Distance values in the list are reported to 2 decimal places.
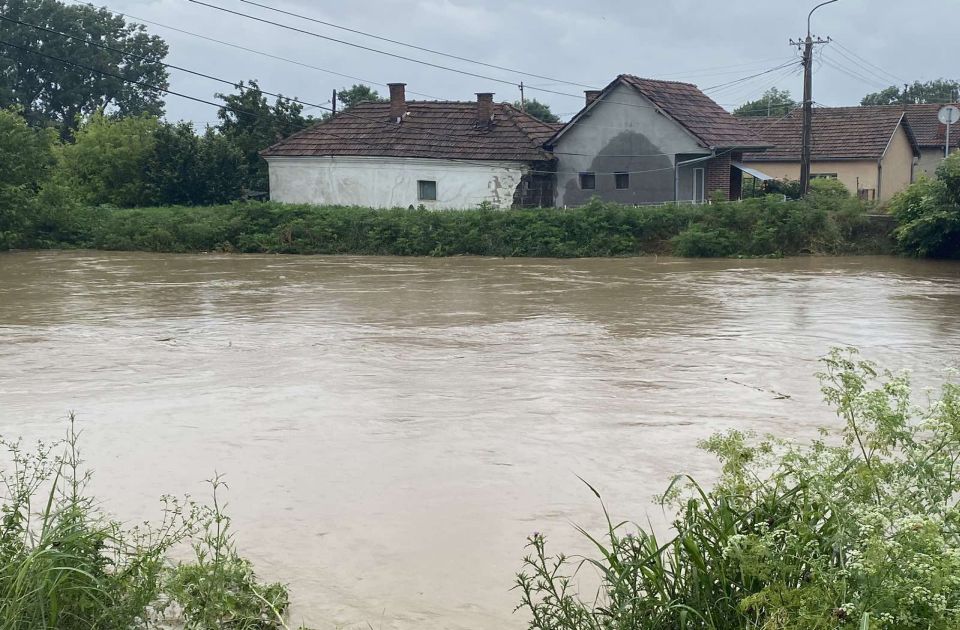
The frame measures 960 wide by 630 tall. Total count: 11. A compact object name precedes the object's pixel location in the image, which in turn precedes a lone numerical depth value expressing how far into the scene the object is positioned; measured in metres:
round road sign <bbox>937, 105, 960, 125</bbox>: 38.31
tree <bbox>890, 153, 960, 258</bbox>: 27.58
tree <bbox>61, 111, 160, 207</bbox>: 40.00
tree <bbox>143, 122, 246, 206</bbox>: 39.50
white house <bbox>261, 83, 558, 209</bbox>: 37.25
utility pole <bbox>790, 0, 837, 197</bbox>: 33.08
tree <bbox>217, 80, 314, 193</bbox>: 43.44
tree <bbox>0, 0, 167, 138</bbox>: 62.28
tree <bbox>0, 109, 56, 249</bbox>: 33.81
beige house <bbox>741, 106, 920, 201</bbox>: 43.22
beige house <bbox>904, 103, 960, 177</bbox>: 49.97
